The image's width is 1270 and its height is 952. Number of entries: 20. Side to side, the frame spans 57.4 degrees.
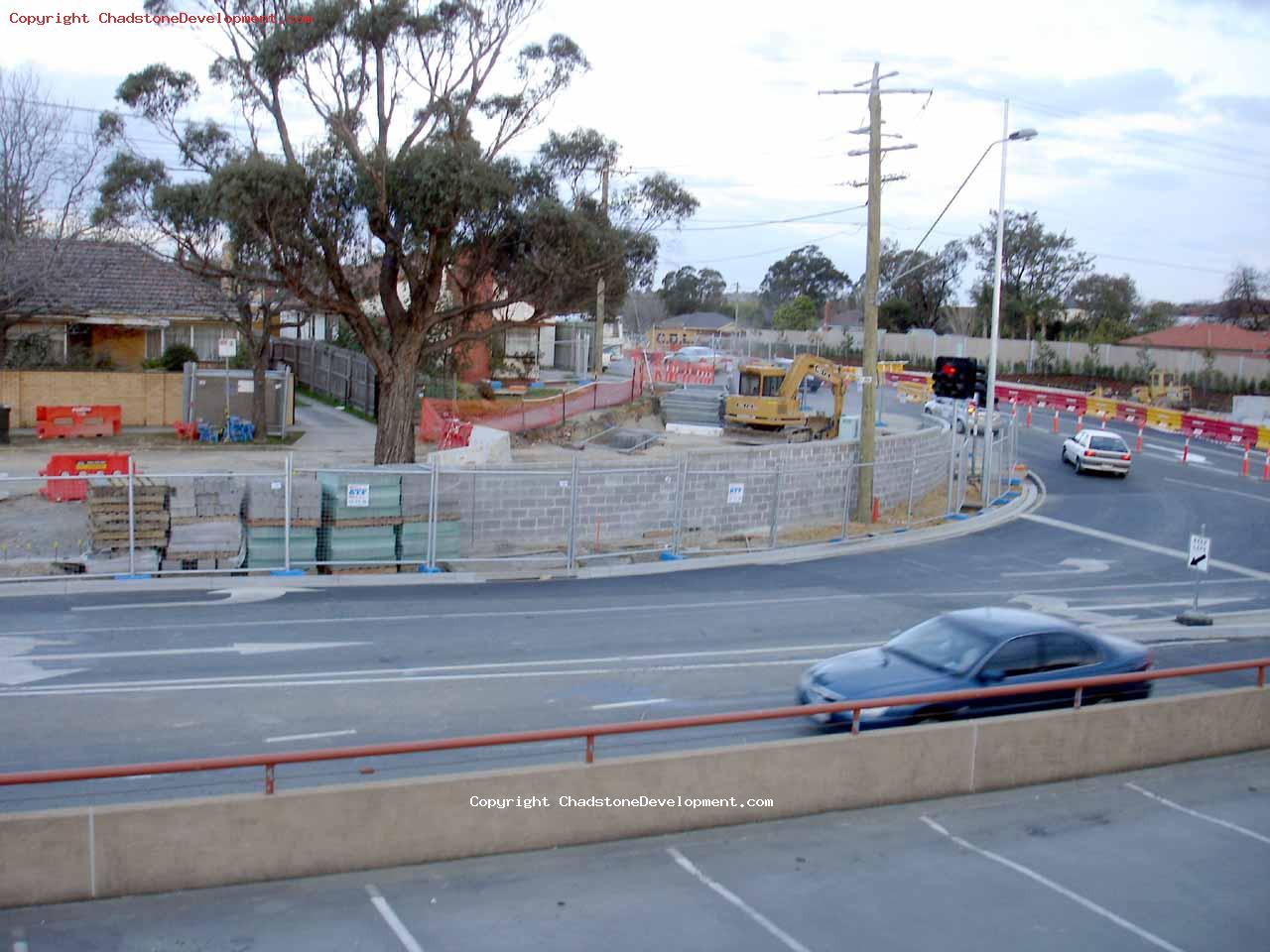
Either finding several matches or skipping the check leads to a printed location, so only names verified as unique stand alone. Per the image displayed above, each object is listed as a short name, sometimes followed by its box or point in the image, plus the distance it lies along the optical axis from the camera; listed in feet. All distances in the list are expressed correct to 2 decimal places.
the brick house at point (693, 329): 350.23
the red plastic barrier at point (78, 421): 110.83
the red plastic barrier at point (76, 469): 80.59
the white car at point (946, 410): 155.44
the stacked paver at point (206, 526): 65.72
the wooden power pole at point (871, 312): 86.17
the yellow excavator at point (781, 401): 133.69
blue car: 37.11
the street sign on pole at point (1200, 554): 61.05
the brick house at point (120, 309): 128.47
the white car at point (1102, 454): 127.44
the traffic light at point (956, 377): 96.17
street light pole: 102.63
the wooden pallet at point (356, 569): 68.85
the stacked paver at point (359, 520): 68.49
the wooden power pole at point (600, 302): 95.61
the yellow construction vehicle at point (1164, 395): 208.54
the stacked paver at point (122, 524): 64.18
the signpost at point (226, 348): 112.88
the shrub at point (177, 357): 131.03
